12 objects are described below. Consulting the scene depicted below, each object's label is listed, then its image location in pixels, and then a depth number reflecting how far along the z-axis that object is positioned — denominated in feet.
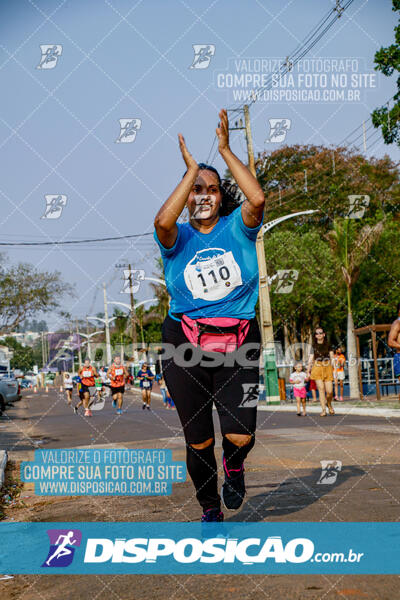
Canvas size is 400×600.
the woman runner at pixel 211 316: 13.46
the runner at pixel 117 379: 72.33
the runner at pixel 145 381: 80.02
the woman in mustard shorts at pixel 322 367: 51.83
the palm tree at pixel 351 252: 73.72
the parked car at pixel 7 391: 91.97
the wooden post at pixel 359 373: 68.44
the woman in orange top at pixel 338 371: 74.43
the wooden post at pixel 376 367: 62.37
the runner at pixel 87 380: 75.36
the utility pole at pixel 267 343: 77.41
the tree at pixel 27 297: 100.53
